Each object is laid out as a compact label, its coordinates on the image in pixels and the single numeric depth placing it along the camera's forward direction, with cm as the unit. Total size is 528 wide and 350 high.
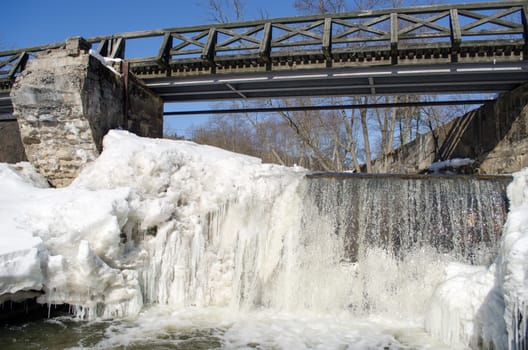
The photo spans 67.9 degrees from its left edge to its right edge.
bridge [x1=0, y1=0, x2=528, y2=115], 832
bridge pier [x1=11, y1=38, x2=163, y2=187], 828
